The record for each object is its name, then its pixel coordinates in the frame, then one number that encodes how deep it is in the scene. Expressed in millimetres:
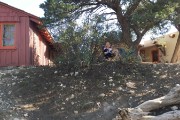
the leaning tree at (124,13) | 5958
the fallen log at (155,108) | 3890
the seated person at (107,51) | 6423
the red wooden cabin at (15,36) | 7431
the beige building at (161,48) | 11847
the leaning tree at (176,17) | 6272
